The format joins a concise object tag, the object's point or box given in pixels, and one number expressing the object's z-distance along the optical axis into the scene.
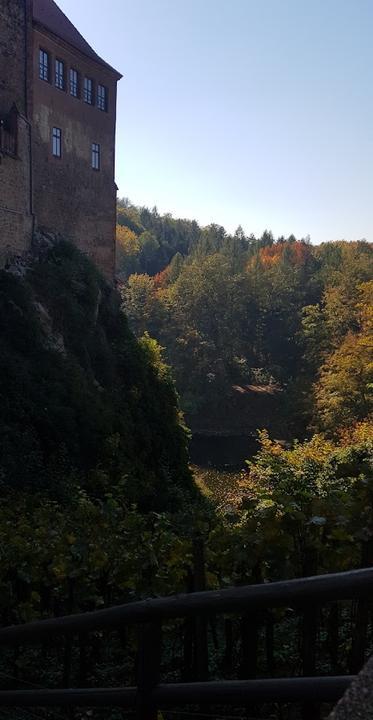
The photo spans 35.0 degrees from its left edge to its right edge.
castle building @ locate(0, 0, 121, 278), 22.28
